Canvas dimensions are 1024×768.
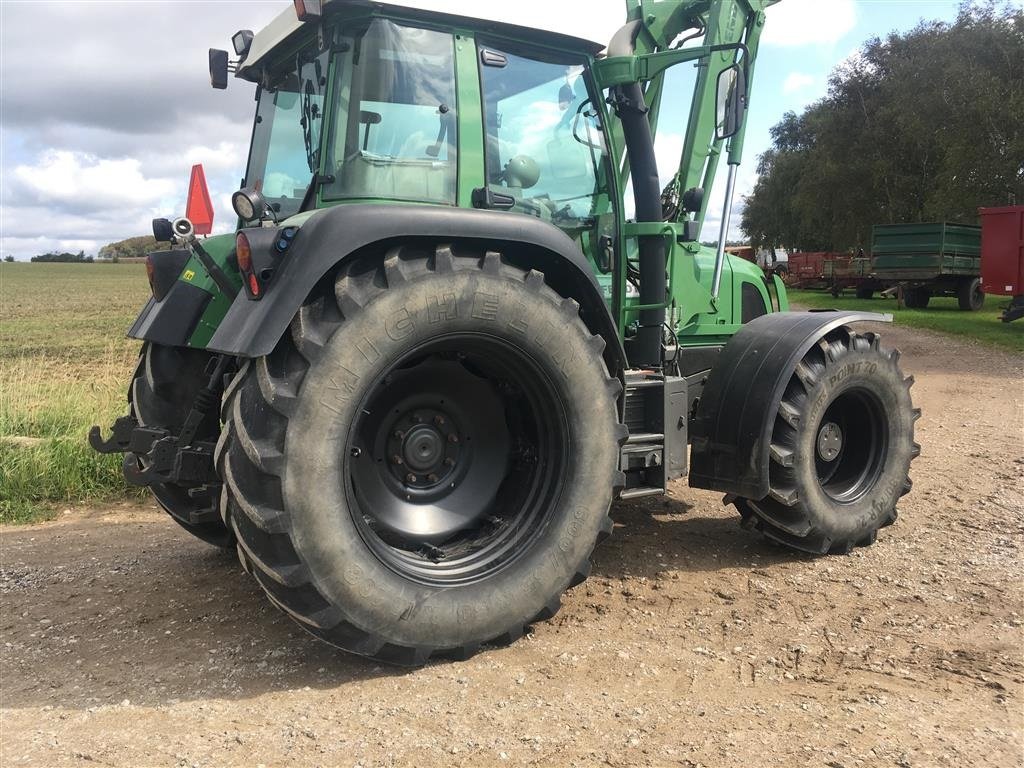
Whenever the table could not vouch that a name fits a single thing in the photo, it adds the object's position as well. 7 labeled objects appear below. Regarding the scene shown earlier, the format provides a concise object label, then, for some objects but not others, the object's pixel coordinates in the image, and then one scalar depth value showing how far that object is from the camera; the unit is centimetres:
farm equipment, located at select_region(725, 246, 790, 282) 577
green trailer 2156
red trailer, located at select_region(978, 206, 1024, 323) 1664
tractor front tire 427
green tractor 296
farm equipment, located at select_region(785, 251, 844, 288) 3057
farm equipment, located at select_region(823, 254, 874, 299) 2719
